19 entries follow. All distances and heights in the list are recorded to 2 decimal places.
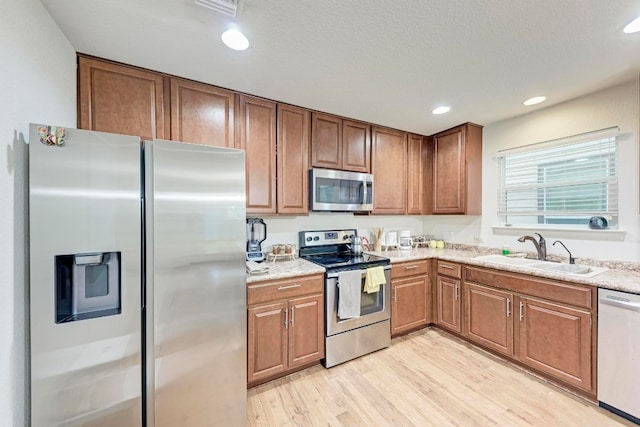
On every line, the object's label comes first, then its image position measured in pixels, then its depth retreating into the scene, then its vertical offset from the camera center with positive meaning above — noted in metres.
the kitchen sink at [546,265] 2.10 -0.49
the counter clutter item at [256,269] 1.91 -0.44
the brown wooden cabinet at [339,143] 2.55 +0.77
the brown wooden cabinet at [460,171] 2.94 +0.53
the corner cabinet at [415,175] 3.24 +0.51
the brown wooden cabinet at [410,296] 2.62 -0.93
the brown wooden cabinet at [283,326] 1.88 -0.92
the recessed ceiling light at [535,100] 2.25 +1.06
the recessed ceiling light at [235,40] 1.42 +1.05
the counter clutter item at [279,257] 2.43 -0.44
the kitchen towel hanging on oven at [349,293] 2.21 -0.73
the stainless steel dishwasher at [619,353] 1.58 -0.94
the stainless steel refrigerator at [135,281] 1.11 -0.36
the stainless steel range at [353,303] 2.19 -0.84
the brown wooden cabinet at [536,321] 1.79 -0.92
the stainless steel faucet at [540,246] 2.40 -0.33
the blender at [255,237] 2.29 -0.23
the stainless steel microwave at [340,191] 2.49 +0.24
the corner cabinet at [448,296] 2.64 -0.92
